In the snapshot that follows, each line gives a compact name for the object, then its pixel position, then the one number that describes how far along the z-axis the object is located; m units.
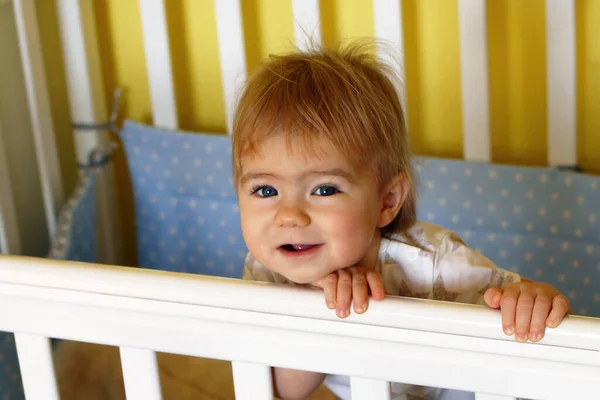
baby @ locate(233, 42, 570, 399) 0.81
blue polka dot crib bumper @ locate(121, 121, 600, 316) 1.12
